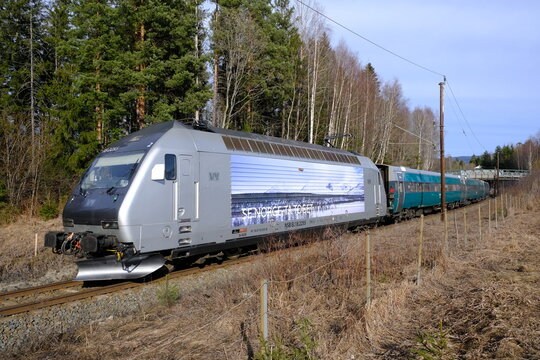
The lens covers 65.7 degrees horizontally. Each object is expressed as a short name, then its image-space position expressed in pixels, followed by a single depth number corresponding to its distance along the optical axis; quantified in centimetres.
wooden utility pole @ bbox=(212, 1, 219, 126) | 2223
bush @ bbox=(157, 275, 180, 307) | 727
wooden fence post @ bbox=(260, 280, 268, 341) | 434
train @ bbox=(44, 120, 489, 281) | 834
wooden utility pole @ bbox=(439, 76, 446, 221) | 2278
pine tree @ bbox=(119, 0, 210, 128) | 1941
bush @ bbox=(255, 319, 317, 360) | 412
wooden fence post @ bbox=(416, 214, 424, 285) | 750
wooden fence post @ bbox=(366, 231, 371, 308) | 611
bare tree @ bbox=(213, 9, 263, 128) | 2347
